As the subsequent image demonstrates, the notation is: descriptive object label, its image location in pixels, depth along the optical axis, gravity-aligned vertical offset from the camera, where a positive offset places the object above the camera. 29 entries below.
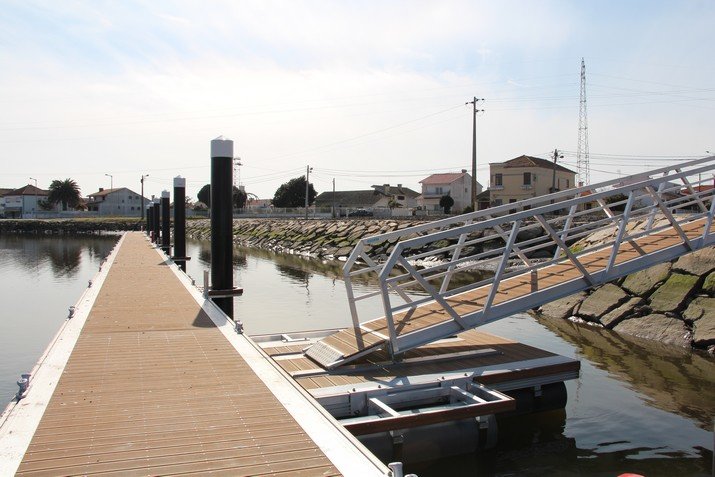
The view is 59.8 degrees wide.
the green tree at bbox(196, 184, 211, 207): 123.25 +5.50
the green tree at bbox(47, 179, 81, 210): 115.44 +5.41
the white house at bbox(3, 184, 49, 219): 125.75 +4.02
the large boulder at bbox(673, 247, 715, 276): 16.05 -1.07
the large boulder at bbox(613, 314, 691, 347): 14.84 -2.68
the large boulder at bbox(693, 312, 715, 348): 14.08 -2.52
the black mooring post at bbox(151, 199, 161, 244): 35.87 +0.04
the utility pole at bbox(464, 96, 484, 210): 43.17 +5.20
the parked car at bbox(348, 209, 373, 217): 77.25 +1.13
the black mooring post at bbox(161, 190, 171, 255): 29.85 +0.03
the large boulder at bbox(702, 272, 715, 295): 15.27 -1.55
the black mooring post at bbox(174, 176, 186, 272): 23.64 +0.14
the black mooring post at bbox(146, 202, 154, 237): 42.28 +0.39
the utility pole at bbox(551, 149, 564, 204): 62.69 +4.86
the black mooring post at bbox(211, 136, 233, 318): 12.82 +0.12
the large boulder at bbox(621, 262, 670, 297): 16.84 -1.60
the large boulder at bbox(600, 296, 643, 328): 16.66 -2.44
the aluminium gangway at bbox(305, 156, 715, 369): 9.77 -0.90
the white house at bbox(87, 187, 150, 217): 126.25 +4.00
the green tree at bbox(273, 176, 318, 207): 101.44 +4.57
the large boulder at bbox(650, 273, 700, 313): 15.66 -1.81
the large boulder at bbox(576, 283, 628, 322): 17.36 -2.28
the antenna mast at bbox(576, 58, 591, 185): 67.88 +11.60
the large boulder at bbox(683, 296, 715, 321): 14.74 -2.10
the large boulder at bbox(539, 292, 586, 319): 18.48 -2.59
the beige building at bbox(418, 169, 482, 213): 89.62 +4.79
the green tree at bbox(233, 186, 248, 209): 112.75 +4.42
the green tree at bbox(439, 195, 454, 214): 78.31 +2.52
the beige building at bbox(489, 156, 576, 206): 65.88 +4.61
